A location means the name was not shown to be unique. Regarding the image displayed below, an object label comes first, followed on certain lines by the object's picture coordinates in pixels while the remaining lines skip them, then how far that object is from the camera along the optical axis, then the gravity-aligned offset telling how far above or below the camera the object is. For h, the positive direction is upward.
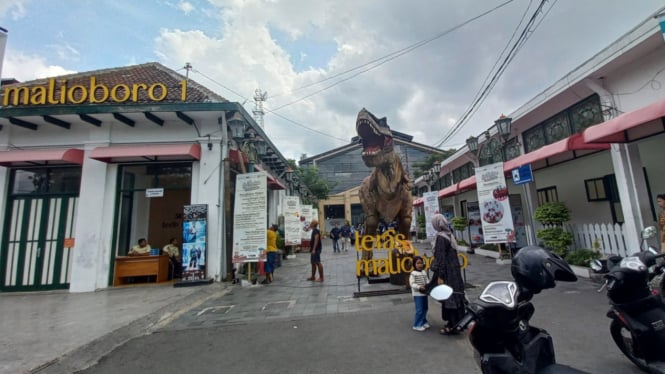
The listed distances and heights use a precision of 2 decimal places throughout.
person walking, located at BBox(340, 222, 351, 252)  17.34 -0.37
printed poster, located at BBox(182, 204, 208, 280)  7.64 -0.14
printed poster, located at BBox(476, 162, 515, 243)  8.02 +0.46
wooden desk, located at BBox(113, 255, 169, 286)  8.17 -0.79
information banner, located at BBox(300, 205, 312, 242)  14.61 +0.57
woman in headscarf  3.82 -0.54
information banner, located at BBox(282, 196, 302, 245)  12.55 +0.47
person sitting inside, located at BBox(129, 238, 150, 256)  8.42 -0.31
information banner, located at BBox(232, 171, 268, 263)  7.46 +0.31
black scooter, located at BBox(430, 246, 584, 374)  1.54 -0.52
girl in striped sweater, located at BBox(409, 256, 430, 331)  3.88 -1.02
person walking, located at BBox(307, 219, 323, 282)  7.68 -0.54
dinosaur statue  5.85 +0.99
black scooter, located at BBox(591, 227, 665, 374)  2.51 -0.81
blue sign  6.99 +1.09
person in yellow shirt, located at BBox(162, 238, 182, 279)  8.90 -0.67
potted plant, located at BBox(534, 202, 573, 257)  7.24 -0.22
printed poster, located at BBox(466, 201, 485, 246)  11.59 +0.04
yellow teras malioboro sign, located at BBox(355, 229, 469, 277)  6.09 -0.56
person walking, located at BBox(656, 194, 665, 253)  5.13 -0.06
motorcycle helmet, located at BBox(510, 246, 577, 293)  1.63 -0.27
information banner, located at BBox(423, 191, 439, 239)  12.18 +0.84
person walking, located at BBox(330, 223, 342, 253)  16.54 -0.48
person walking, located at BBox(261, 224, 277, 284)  7.95 -0.66
